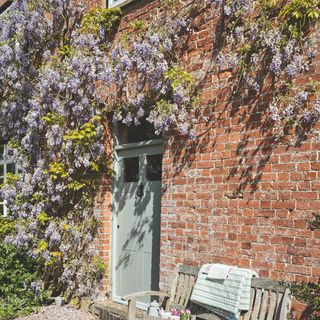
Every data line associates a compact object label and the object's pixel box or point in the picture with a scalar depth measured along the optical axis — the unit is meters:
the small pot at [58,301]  7.39
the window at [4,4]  10.76
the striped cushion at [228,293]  4.85
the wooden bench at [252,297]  4.59
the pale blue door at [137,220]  6.61
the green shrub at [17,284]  7.12
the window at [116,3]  7.14
